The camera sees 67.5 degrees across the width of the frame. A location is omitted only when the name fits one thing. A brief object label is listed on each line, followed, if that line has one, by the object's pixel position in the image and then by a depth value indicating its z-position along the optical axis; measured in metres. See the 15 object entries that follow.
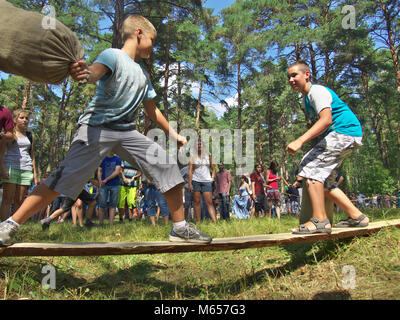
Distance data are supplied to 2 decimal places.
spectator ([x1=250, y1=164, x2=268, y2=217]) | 9.68
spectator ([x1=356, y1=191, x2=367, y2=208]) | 23.38
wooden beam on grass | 2.10
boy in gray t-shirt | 2.23
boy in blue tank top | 2.78
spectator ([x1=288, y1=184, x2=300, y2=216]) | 14.30
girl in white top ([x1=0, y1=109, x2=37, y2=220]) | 4.53
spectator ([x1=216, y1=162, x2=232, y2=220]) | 8.38
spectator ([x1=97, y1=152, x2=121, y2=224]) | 6.48
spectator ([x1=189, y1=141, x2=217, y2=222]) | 6.87
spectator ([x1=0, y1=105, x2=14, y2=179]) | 4.01
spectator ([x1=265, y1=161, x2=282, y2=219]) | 10.02
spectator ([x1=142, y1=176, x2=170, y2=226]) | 6.94
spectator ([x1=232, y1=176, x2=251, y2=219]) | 12.71
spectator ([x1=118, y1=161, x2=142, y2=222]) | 7.01
